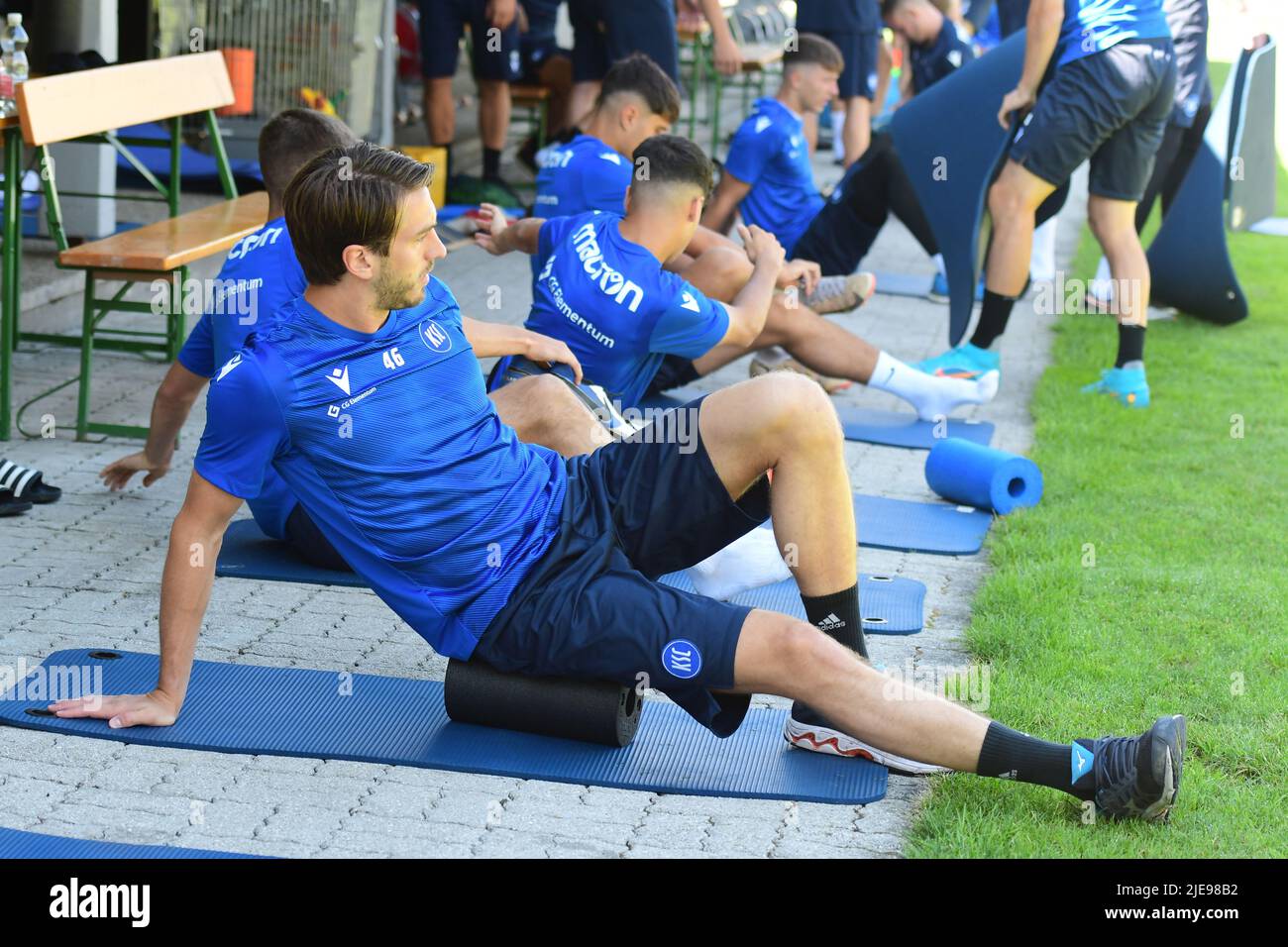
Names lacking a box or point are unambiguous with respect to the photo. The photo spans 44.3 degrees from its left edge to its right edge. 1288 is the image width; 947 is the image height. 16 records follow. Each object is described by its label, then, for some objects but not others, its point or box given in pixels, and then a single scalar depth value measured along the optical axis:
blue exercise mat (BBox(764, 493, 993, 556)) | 5.14
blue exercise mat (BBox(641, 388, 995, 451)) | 6.37
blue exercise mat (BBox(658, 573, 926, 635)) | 4.37
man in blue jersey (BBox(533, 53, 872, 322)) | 6.20
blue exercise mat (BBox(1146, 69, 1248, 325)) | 8.11
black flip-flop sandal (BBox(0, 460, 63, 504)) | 5.01
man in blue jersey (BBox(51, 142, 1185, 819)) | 3.18
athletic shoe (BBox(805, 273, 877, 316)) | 6.90
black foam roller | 3.47
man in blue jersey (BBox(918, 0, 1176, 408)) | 6.47
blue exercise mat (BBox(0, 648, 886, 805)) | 3.41
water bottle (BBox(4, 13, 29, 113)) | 6.12
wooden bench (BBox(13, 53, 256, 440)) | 5.57
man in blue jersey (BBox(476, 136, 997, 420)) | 4.95
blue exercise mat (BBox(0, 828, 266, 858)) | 2.97
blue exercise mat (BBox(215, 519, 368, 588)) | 4.59
